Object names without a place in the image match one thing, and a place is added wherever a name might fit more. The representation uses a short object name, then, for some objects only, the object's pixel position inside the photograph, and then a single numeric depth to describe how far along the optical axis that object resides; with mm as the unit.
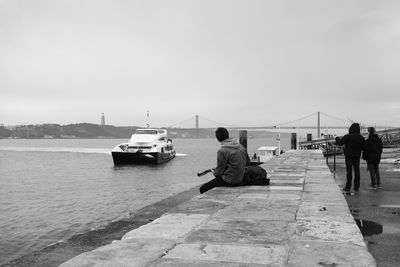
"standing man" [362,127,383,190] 11070
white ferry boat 41375
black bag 9164
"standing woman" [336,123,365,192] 10602
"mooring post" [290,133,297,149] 36500
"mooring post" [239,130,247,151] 32262
